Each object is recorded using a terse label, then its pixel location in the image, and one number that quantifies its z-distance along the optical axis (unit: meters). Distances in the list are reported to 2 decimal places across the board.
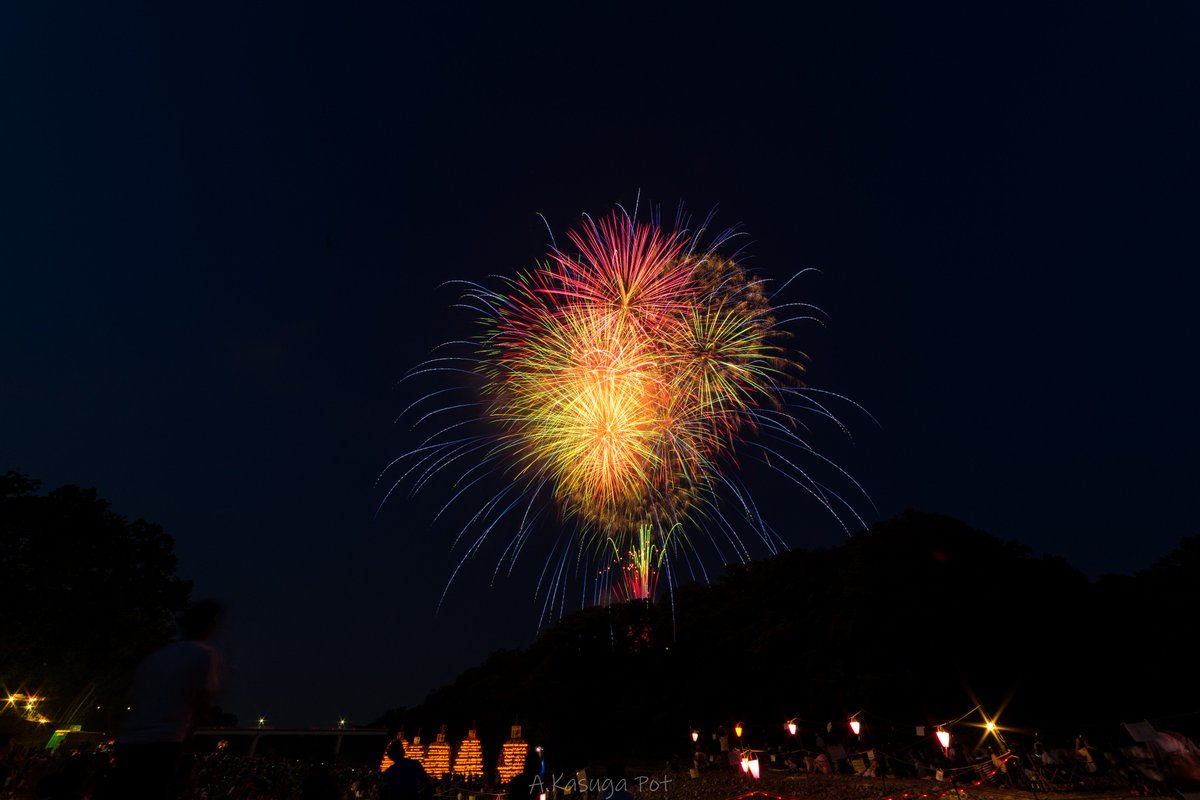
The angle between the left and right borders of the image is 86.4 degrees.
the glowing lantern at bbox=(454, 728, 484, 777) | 45.78
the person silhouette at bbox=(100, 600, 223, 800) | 3.16
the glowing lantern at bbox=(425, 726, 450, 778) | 46.42
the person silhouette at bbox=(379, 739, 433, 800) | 6.30
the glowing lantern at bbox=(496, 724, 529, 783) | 39.63
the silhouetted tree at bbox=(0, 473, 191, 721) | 24.83
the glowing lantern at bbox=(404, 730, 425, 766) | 49.62
